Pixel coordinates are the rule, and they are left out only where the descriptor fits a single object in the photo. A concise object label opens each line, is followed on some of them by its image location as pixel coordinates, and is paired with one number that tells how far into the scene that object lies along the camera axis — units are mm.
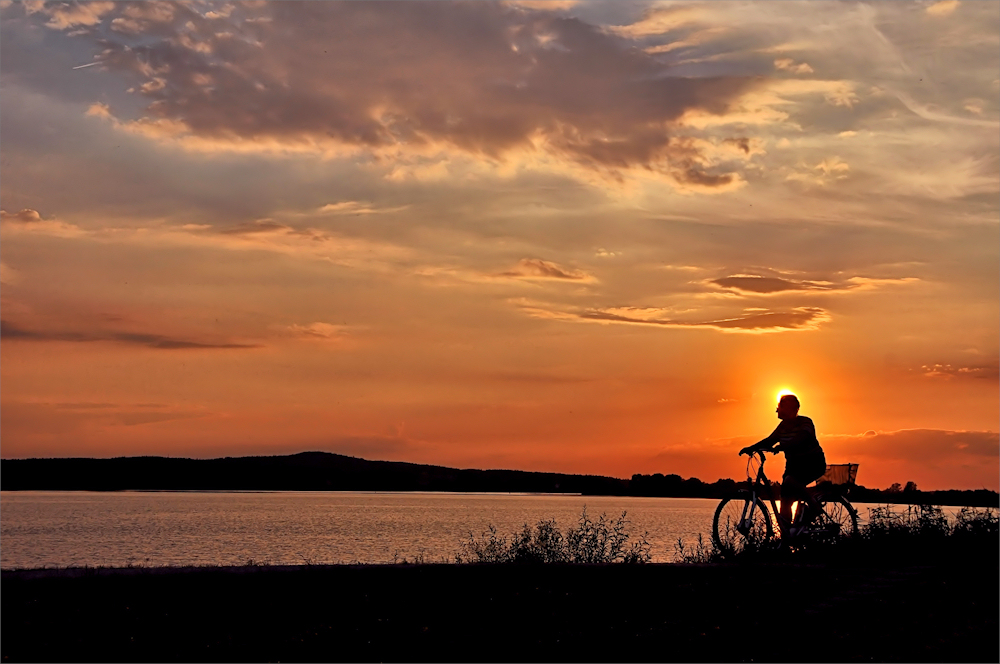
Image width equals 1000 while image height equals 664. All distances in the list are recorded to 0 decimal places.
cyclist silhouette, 13805
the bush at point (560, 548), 15648
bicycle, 14094
